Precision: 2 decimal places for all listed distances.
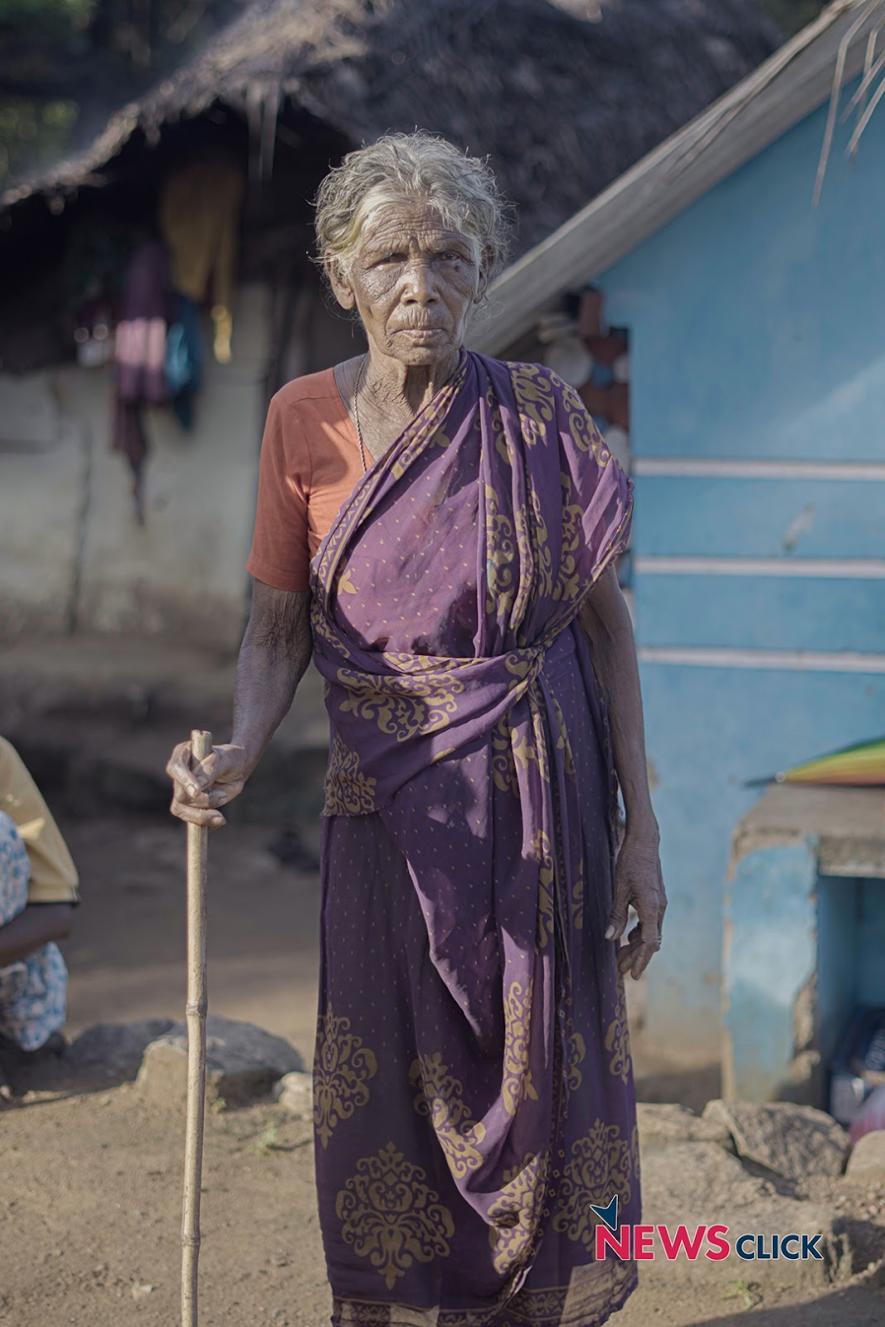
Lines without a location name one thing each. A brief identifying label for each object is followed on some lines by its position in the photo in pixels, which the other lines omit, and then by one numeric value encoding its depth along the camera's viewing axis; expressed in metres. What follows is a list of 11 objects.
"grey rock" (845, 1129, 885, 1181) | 3.77
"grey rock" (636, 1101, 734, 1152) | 3.85
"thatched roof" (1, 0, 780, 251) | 8.19
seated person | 4.08
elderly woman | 2.46
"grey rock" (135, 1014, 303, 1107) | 4.11
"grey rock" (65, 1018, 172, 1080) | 4.45
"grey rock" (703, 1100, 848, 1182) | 3.80
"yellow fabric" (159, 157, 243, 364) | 9.33
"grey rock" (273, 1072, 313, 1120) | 4.11
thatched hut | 8.53
